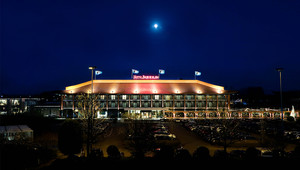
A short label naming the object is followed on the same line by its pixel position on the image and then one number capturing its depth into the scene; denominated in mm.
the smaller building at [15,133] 26622
